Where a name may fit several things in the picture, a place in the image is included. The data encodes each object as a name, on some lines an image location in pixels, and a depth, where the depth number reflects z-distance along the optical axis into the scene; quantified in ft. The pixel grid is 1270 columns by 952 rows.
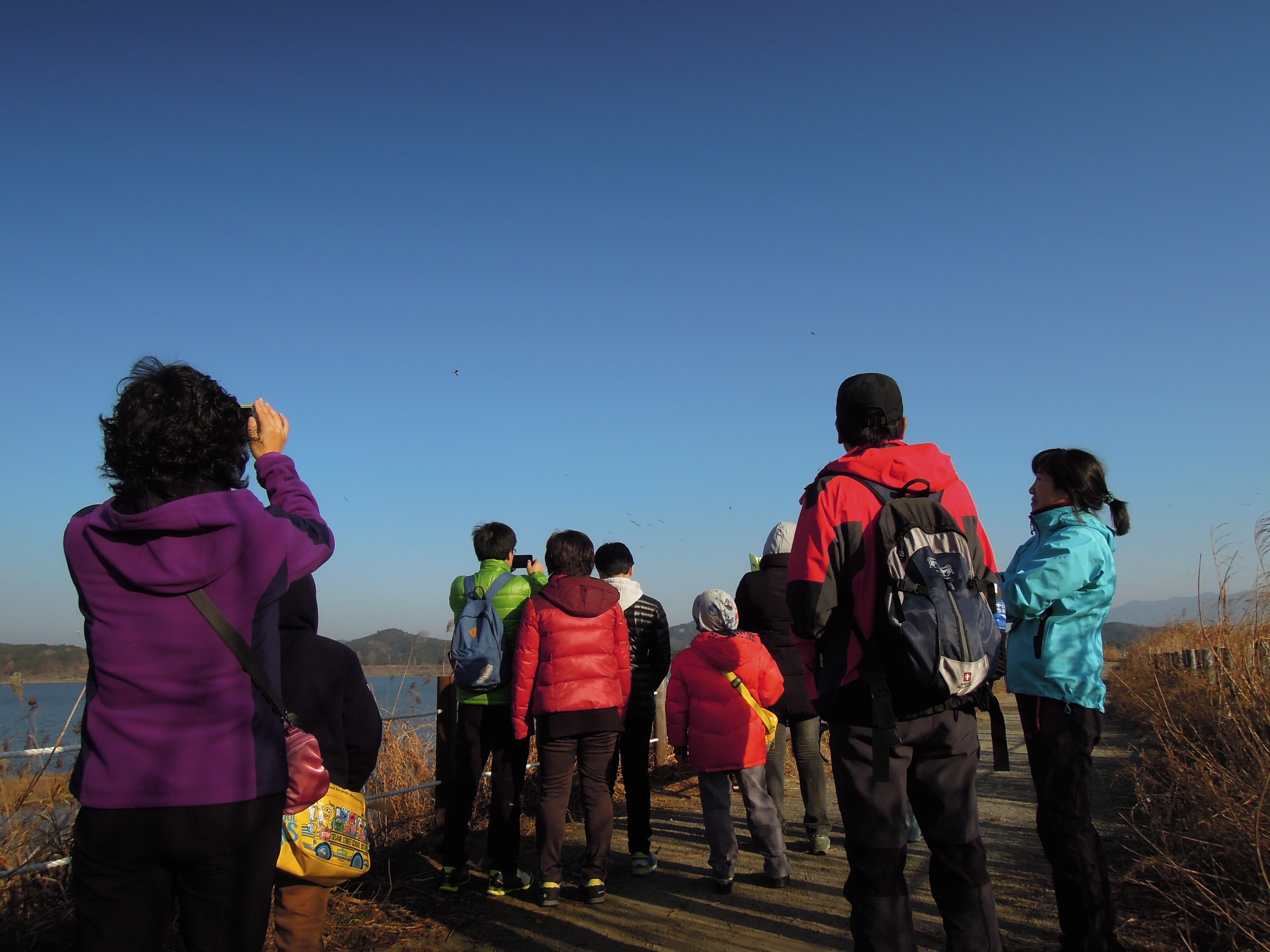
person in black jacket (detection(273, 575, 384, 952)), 8.04
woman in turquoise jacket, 9.20
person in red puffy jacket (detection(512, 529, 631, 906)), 13.01
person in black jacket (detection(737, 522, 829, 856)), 15.35
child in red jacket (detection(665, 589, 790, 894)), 13.37
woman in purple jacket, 5.45
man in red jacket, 7.29
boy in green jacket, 13.50
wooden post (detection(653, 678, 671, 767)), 24.53
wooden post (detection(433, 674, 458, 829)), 16.28
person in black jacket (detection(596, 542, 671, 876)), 14.78
